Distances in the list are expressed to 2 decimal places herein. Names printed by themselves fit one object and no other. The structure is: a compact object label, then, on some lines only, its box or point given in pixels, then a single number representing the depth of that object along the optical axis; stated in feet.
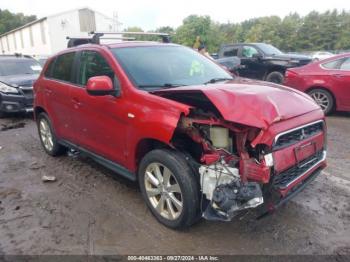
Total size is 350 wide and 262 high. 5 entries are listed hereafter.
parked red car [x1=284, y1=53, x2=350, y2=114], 26.91
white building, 135.64
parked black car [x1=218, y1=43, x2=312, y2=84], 41.93
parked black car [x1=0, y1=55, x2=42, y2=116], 30.96
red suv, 10.07
